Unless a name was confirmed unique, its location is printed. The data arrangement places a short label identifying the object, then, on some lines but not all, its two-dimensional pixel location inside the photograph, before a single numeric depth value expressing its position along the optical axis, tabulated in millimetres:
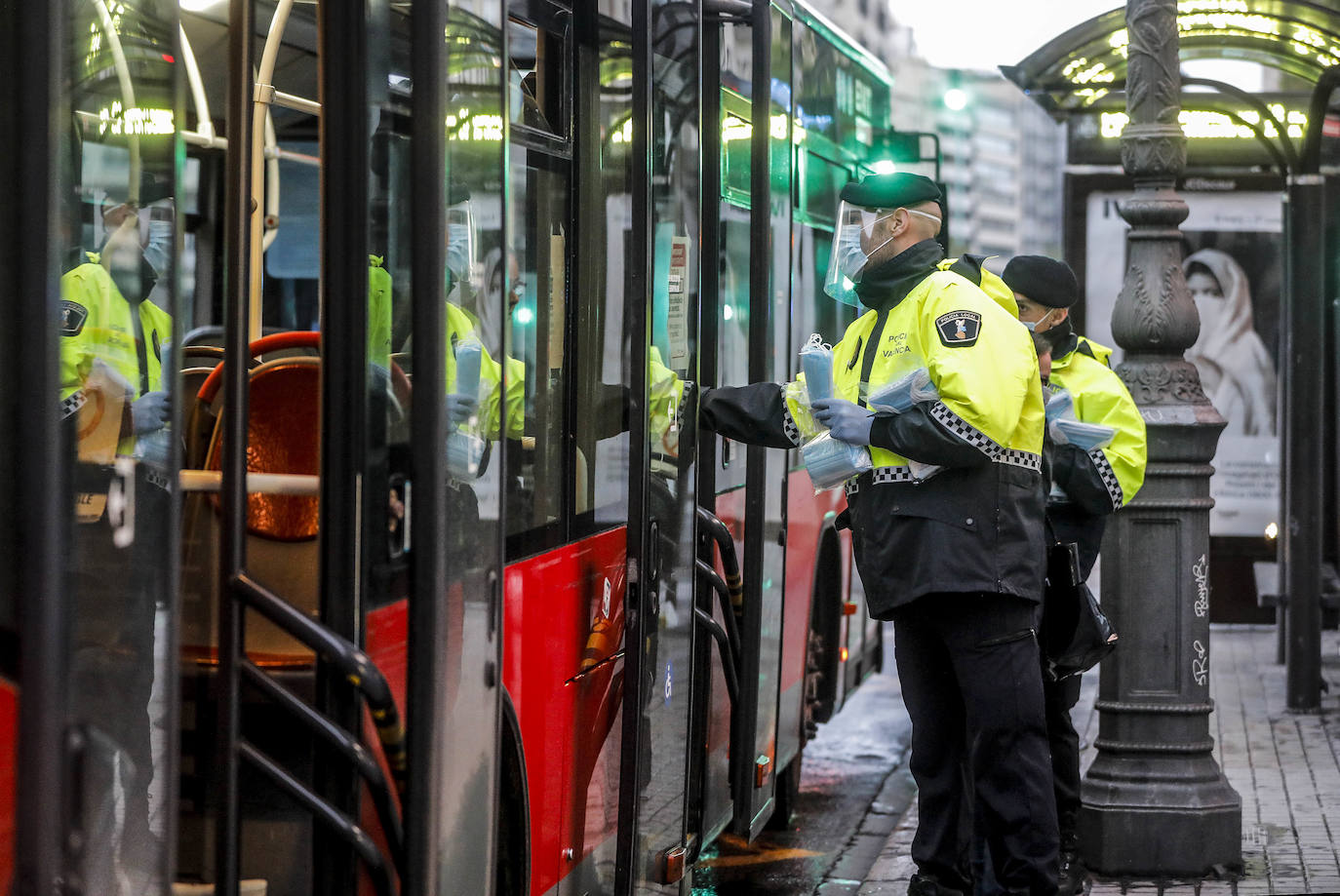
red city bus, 4452
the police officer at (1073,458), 10917
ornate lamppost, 12018
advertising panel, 22849
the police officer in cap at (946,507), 9045
